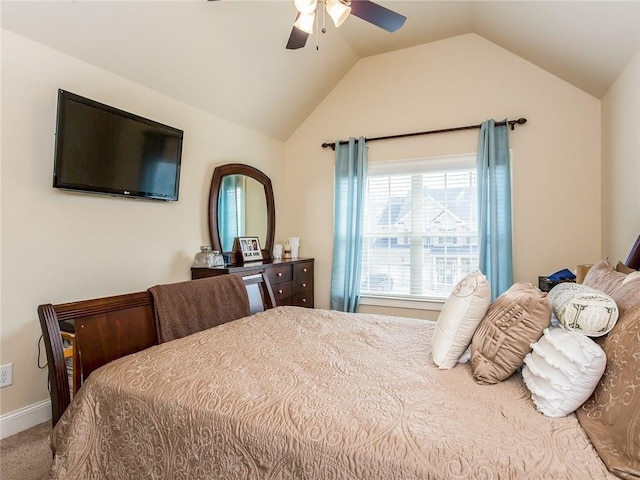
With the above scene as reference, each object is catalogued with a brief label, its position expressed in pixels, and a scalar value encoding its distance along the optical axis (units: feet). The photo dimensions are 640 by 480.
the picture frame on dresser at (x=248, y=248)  12.10
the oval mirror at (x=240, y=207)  11.45
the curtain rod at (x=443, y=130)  11.39
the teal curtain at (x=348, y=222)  13.39
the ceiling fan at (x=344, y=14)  6.28
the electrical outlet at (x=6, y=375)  6.96
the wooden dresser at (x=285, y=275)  10.54
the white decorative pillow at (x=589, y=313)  3.62
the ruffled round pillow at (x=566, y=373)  3.27
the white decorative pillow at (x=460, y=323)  4.67
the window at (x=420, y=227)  12.35
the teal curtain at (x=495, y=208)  11.30
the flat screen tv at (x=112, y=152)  7.22
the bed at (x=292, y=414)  2.89
